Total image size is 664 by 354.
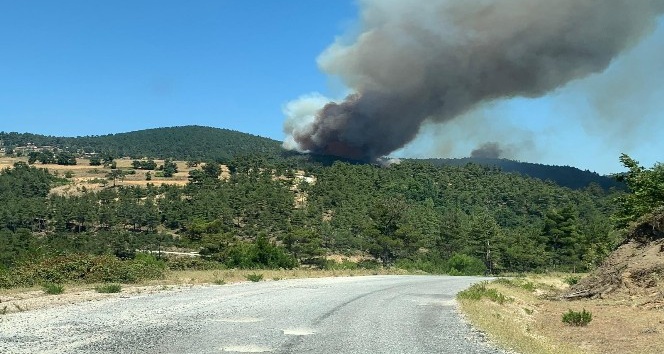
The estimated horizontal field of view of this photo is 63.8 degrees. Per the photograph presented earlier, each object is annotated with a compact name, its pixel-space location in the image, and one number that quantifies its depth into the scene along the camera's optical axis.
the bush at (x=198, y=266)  32.58
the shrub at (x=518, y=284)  27.36
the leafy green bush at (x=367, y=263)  60.61
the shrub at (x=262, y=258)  45.06
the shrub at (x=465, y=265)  63.76
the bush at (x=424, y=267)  54.94
